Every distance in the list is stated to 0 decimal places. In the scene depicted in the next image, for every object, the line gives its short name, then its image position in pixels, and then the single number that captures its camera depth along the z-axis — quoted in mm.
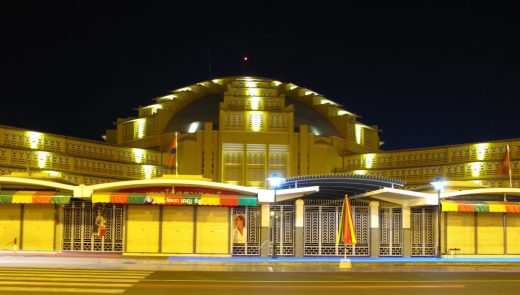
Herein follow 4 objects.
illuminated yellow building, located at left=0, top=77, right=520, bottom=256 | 36281
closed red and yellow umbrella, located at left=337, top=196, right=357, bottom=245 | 33188
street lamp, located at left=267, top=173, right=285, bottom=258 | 35250
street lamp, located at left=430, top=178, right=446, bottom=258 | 36478
